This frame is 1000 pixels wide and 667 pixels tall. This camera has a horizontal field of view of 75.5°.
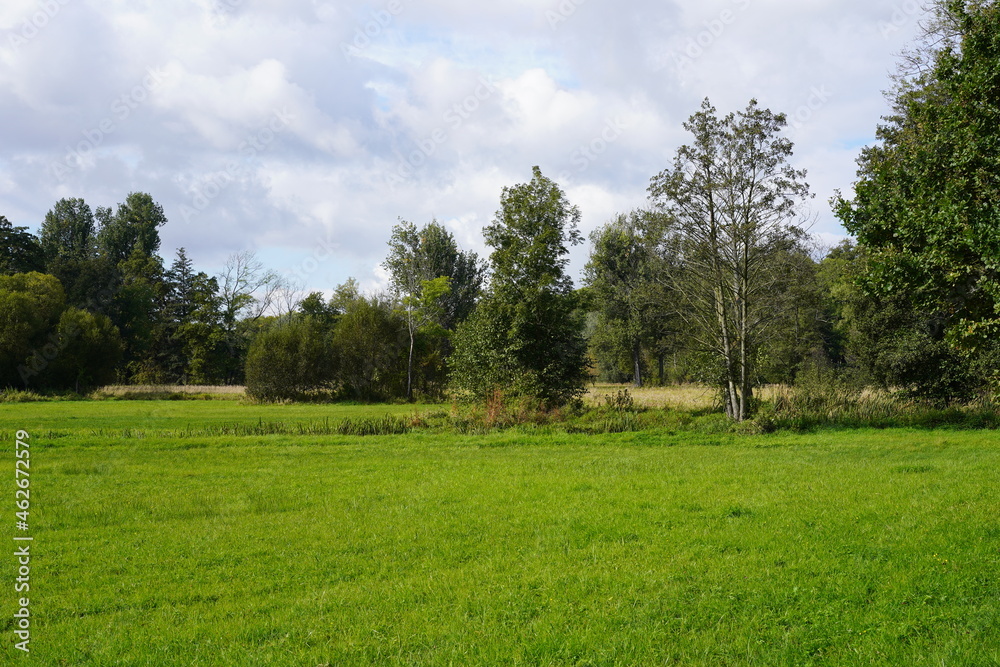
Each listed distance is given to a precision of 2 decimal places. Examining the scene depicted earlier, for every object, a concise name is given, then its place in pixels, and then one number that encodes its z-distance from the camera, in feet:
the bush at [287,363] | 146.61
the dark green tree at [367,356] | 155.43
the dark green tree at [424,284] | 166.91
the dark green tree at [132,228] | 269.23
